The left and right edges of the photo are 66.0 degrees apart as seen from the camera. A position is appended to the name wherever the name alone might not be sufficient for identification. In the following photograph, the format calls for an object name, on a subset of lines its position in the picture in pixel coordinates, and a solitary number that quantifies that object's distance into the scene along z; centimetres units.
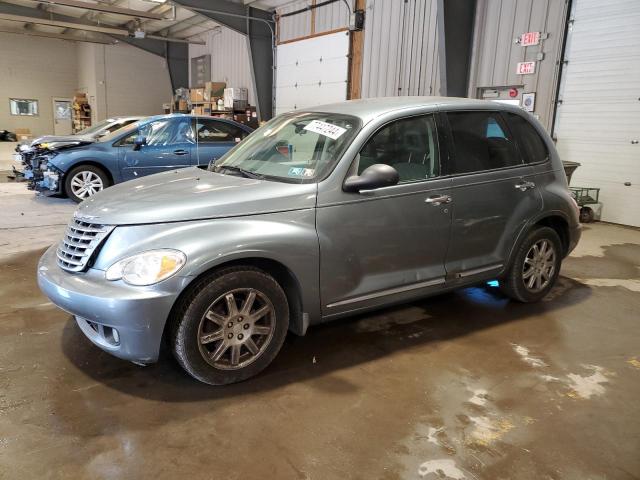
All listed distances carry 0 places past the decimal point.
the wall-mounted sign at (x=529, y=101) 841
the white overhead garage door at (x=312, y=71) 1212
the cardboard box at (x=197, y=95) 1723
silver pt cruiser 246
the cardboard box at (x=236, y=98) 1546
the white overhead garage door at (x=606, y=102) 741
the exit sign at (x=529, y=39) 818
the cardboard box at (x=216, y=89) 1659
